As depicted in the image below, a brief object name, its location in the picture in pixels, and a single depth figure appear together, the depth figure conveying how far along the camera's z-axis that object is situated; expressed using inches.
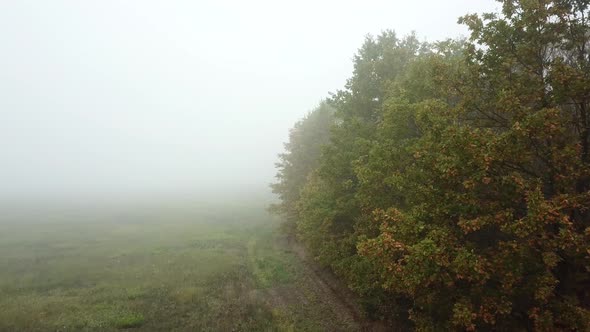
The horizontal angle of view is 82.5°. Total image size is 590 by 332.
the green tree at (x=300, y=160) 1616.8
